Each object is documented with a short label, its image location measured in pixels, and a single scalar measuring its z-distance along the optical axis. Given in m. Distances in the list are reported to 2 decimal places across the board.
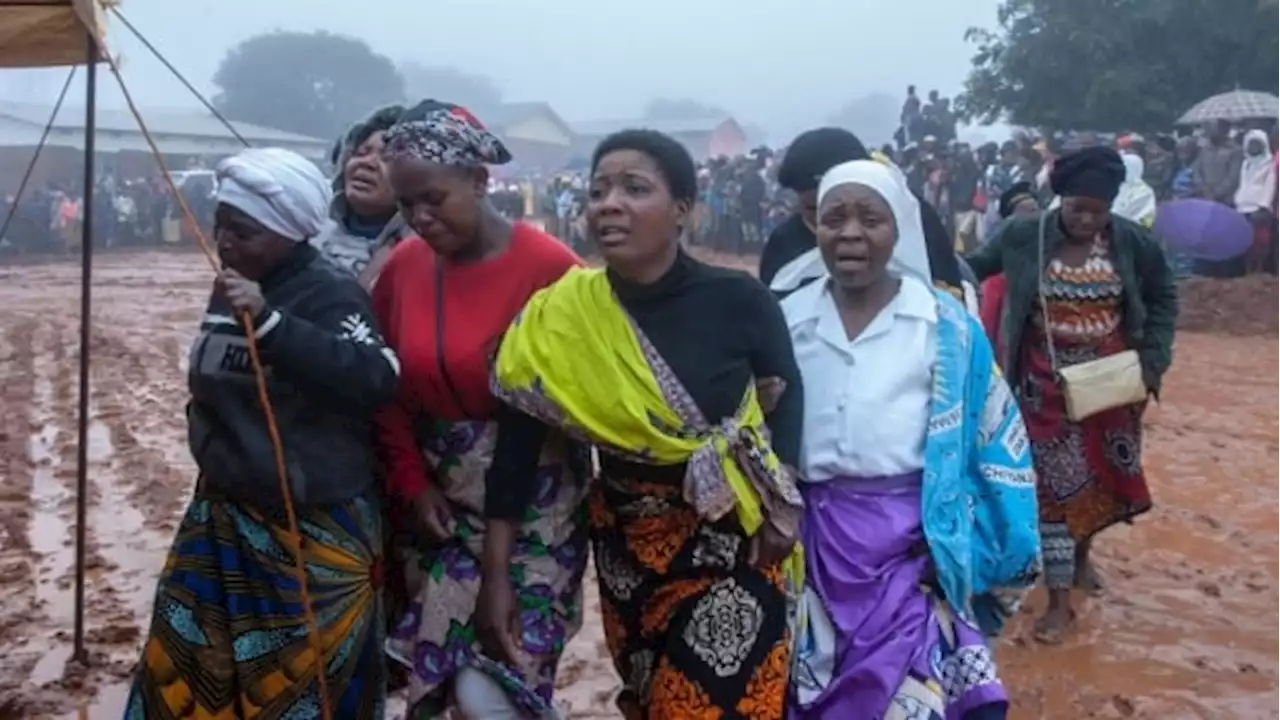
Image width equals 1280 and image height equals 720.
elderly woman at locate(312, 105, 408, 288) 4.04
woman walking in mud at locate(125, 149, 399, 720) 3.14
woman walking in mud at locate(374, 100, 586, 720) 3.16
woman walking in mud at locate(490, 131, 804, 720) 2.99
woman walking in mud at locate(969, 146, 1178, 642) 5.59
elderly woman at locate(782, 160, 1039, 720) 3.18
